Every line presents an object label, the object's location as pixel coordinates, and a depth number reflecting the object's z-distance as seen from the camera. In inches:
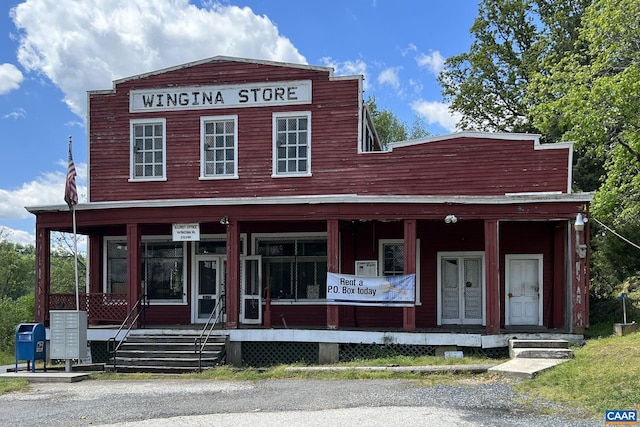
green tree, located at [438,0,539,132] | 1226.6
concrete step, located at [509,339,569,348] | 549.3
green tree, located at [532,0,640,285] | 744.3
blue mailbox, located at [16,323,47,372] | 590.9
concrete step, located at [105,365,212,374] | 576.4
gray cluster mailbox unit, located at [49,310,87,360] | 590.2
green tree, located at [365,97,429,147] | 1691.7
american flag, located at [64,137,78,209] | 640.4
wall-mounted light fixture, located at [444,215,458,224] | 596.7
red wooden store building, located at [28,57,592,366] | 613.3
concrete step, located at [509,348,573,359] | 515.5
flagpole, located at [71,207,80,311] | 621.0
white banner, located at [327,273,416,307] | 602.9
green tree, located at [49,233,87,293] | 1765.5
